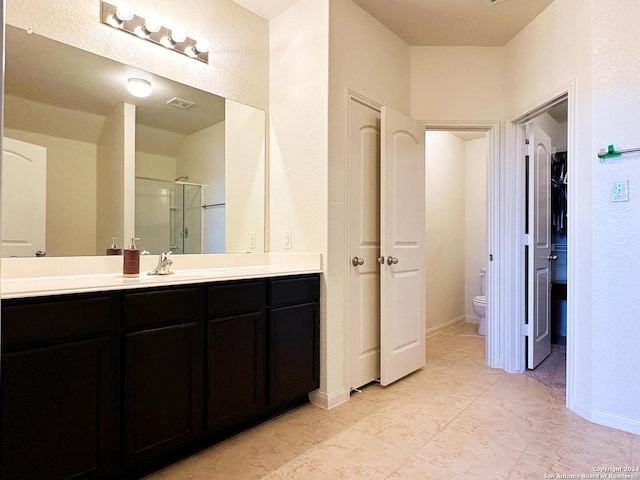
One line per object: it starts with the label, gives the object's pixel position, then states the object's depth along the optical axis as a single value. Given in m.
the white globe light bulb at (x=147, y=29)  2.13
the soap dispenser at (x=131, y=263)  1.92
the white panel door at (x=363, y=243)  2.65
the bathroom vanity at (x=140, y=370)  1.36
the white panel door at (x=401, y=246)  2.75
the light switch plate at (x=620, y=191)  2.14
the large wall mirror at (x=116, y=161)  1.81
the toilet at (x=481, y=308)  4.15
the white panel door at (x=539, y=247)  3.11
